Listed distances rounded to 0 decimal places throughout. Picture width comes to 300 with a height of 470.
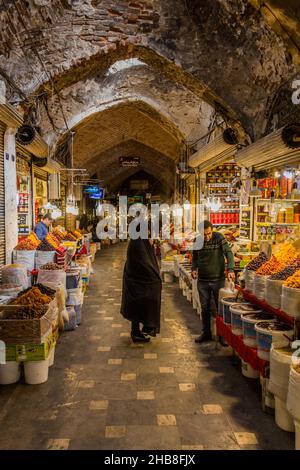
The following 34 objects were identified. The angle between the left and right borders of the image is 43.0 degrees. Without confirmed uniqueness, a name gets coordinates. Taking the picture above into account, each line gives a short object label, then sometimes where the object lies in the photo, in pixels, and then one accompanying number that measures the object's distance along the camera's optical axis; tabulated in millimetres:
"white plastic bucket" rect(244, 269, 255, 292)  5305
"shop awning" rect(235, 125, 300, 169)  6586
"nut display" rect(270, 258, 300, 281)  4534
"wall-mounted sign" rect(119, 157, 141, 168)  21984
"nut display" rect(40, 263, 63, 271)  7389
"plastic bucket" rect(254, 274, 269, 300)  4917
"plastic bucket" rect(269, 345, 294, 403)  3570
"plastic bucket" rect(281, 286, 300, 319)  3953
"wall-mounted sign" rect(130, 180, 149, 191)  33844
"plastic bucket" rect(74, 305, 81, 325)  7191
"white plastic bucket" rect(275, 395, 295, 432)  3584
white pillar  8234
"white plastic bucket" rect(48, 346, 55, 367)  5089
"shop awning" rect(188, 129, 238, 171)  9267
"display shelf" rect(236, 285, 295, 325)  4085
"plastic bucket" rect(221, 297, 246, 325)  5371
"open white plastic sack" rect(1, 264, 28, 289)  6934
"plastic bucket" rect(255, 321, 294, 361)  4043
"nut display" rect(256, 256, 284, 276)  4967
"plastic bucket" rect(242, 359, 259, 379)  4773
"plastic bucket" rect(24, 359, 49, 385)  4625
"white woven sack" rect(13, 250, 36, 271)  8133
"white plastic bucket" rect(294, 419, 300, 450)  3141
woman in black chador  6102
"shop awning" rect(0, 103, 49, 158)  6462
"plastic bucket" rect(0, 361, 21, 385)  4605
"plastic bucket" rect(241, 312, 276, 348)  4550
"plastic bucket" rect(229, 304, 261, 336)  4973
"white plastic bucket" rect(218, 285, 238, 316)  5789
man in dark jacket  6059
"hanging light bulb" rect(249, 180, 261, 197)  9836
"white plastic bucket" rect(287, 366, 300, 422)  3109
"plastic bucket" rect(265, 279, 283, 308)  4477
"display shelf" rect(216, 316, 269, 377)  4194
